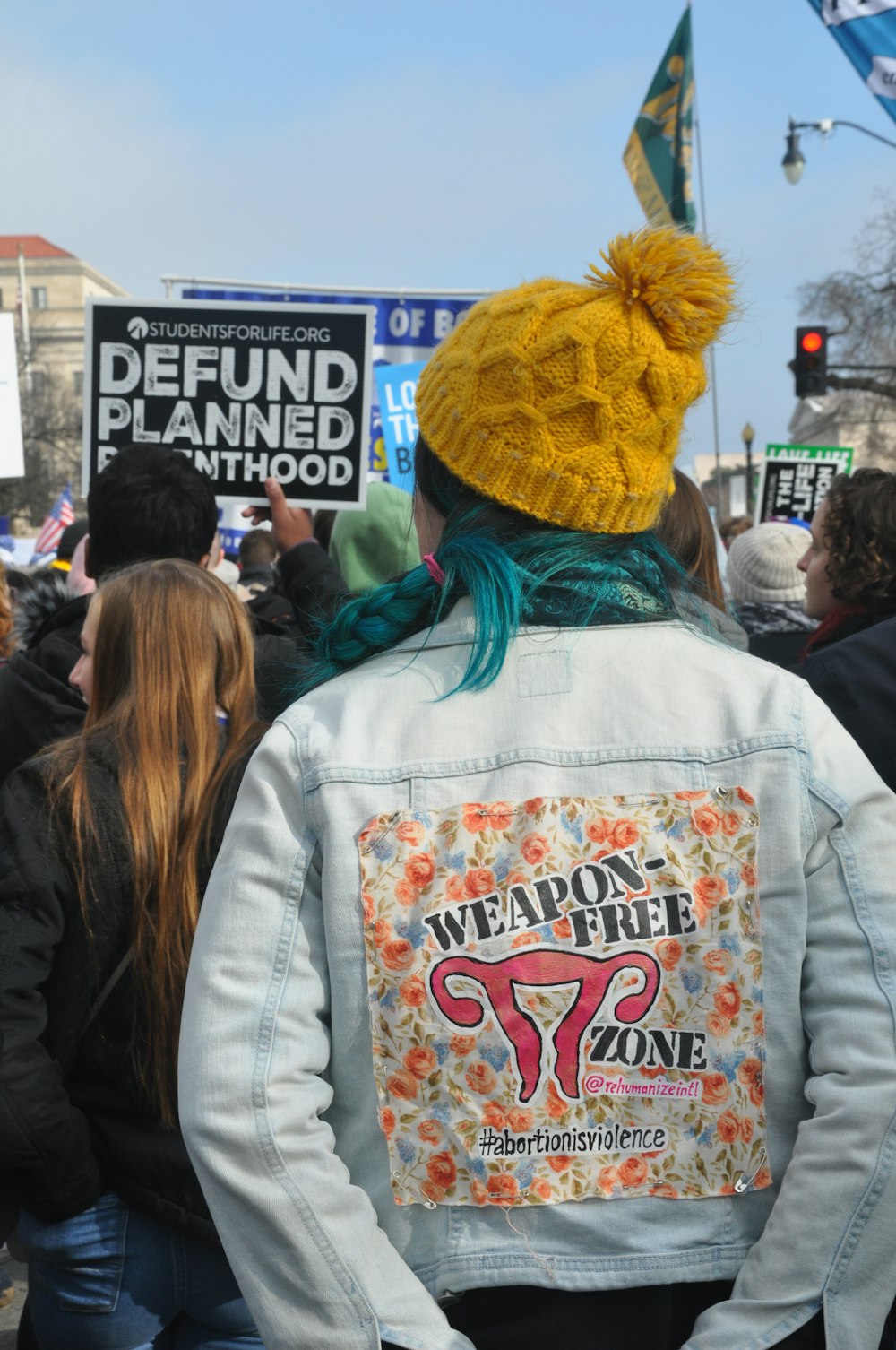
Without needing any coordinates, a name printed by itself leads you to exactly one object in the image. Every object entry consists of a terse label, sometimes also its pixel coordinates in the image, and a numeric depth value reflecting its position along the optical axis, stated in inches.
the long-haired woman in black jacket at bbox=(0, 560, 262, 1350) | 85.0
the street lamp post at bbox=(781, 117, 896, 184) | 864.9
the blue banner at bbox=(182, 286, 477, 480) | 322.0
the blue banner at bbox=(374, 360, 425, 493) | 270.8
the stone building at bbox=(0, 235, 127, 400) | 3100.4
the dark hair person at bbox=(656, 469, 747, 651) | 133.8
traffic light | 609.6
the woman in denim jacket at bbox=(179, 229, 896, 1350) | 55.1
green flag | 500.1
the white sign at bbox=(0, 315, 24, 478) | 219.3
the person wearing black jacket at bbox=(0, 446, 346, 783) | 120.8
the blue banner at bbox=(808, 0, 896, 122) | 235.5
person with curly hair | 101.0
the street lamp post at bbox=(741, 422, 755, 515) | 1285.7
